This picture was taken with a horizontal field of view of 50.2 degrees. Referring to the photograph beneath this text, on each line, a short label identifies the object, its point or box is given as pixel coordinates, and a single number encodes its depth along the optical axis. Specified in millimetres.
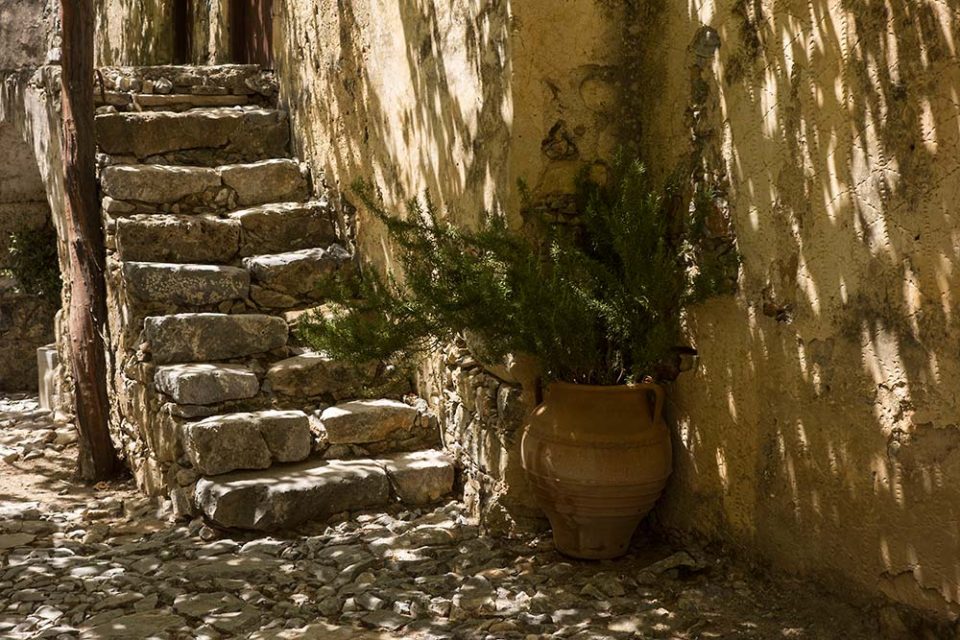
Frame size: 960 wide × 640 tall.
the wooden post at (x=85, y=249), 5688
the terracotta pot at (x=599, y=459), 3605
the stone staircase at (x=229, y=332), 4492
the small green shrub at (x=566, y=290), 3498
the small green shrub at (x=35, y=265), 8992
